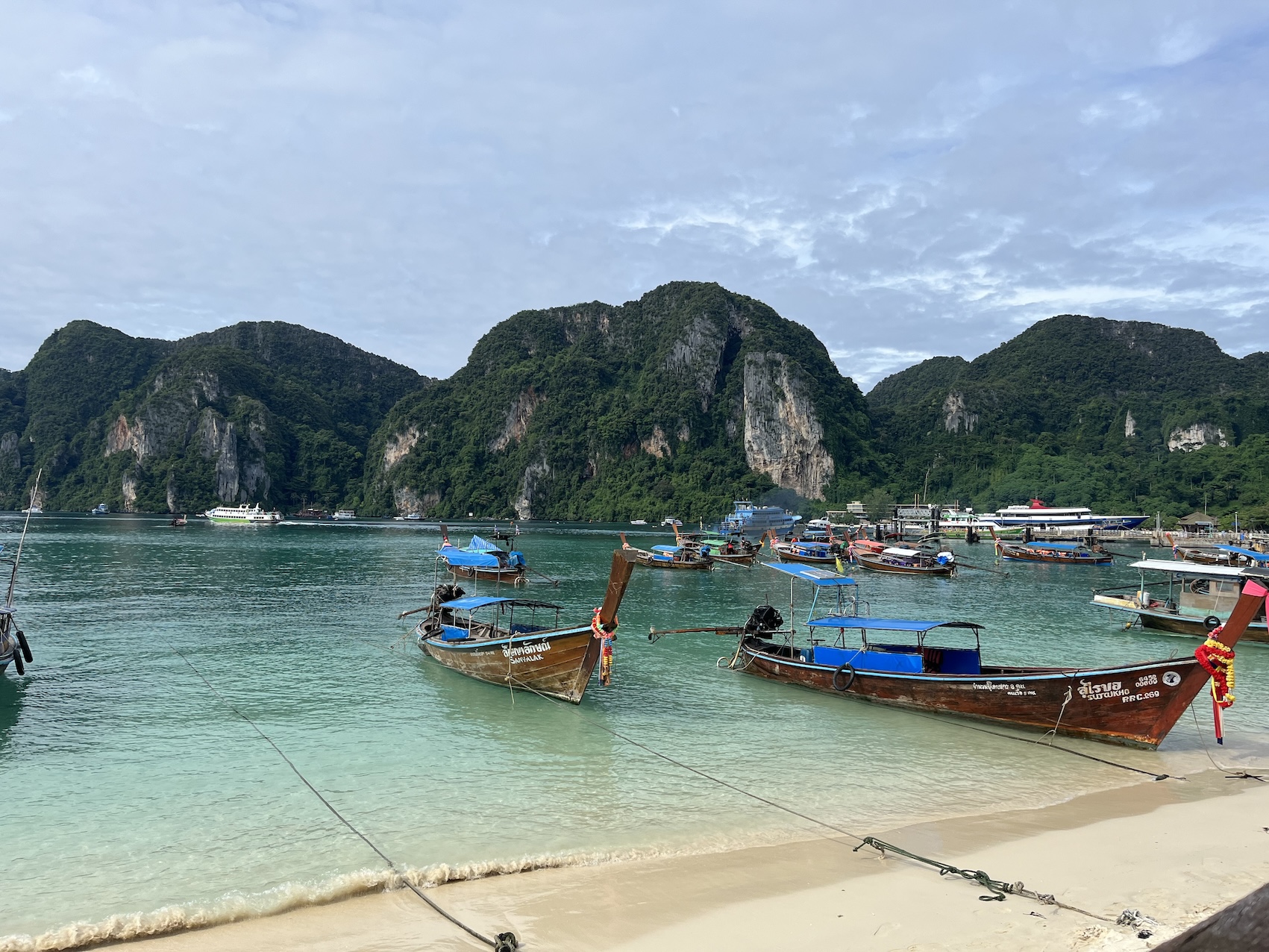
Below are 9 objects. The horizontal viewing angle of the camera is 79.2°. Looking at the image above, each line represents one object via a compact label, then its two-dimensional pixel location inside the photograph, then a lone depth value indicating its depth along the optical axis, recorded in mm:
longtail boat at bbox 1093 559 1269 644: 26469
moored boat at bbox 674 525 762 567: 59250
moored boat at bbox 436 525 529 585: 32406
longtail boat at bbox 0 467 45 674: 18328
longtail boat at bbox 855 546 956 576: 50844
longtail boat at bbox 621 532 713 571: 54938
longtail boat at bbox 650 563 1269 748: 13305
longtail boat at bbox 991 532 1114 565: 62406
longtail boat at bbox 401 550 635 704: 16031
